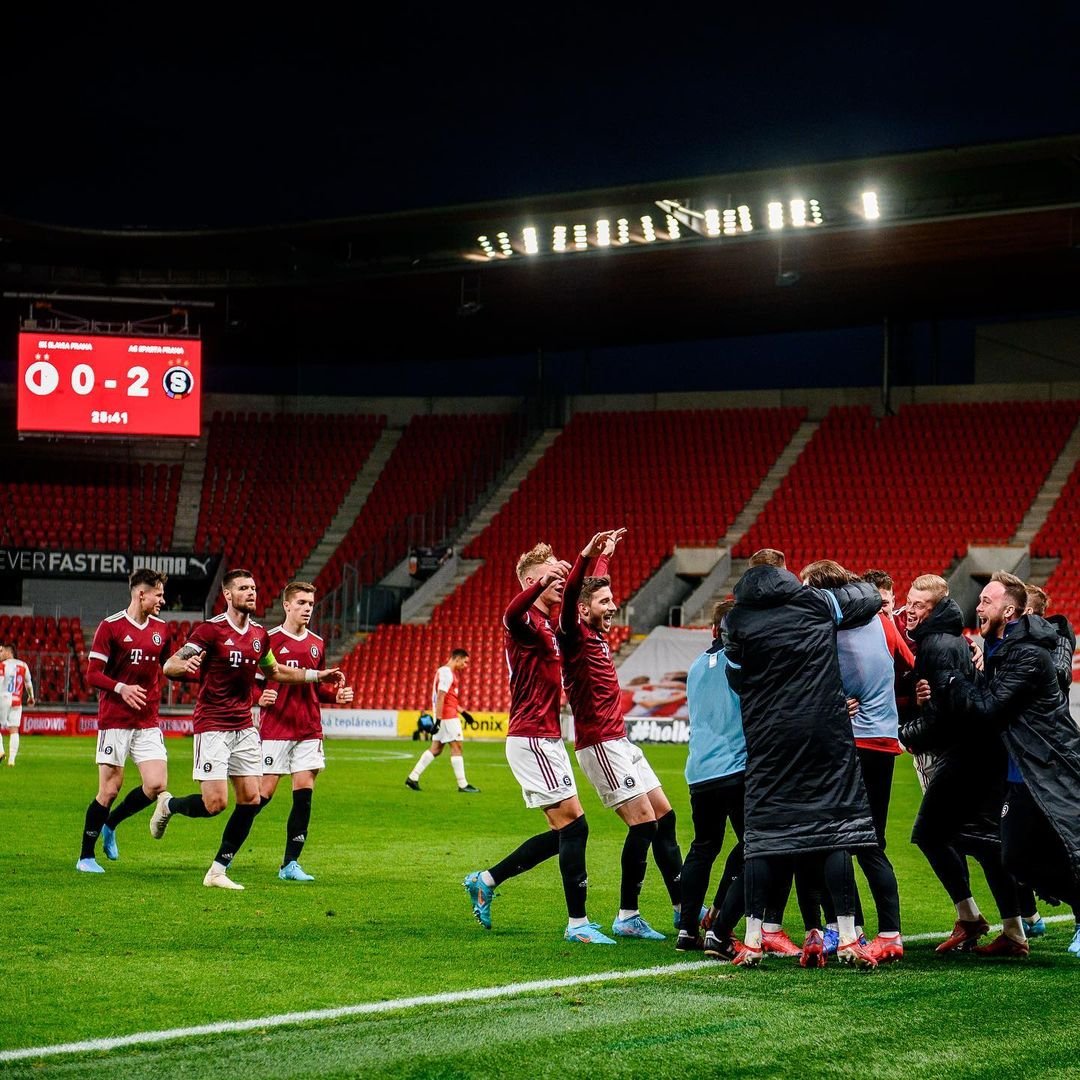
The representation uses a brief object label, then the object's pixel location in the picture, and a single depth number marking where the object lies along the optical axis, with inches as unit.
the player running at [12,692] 948.0
